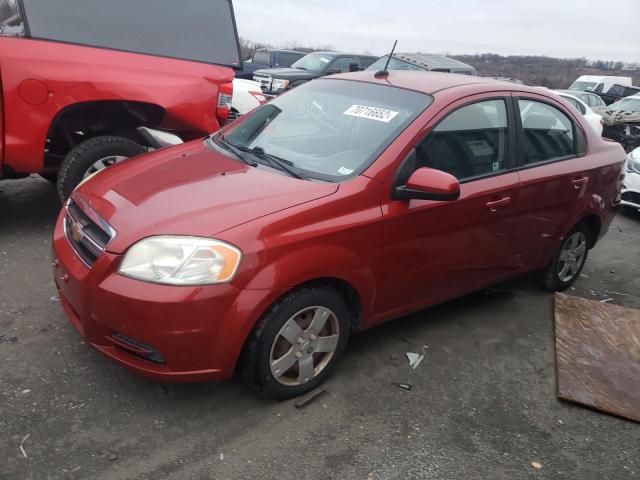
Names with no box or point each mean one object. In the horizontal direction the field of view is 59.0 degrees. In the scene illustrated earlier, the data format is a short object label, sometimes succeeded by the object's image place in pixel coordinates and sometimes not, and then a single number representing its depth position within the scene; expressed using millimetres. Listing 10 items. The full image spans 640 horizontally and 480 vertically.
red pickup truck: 4309
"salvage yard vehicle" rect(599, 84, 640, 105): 24328
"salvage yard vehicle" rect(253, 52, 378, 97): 13164
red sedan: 2562
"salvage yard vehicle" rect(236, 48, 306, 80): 19836
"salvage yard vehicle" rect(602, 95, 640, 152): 11891
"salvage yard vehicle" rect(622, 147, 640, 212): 7551
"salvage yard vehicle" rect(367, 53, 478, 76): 11453
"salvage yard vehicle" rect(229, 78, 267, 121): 7723
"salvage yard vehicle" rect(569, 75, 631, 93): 25531
